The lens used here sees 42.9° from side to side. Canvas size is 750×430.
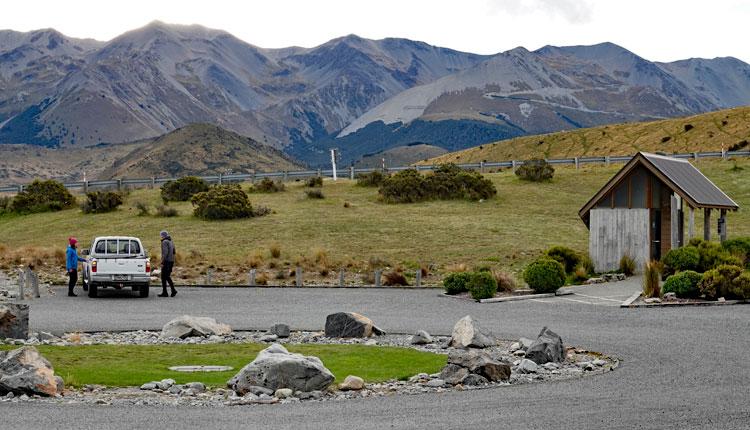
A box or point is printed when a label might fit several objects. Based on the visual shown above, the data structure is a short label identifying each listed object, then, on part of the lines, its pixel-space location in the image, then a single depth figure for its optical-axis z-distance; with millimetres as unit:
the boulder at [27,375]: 14539
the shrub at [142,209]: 60106
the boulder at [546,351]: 17656
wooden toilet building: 37312
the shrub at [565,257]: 37250
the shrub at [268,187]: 70562
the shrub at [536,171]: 69062
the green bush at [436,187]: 63406
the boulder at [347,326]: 21359
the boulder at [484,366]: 15961
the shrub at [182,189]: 68062
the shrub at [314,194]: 65125
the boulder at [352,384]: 15203
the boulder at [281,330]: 21531
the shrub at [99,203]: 62344
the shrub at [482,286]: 29469
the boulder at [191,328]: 21438
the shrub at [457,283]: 31125
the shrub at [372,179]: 72375
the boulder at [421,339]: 20422
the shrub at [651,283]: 28734
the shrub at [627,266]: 37375
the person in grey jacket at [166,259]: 31358
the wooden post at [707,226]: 38625
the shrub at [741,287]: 27531
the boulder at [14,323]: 20141
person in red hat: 31812
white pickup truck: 31016
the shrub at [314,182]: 73250
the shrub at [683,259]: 33156
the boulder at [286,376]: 14930
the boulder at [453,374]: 15719
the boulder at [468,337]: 19803
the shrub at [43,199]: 66438
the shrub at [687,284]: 28312
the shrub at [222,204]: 57500
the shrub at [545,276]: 31109
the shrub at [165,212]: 59438
